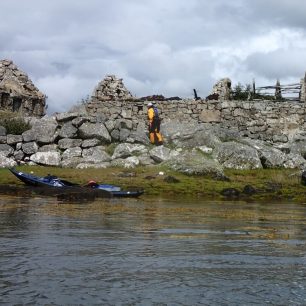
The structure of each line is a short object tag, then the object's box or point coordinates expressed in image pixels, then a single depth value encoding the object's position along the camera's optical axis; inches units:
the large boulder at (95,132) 1210.6
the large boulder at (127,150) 1144.8
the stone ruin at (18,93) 1421.0
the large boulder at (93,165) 1090.5
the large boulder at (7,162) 1116.5
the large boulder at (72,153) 1154.7
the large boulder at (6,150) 1163.9
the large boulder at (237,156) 1141.1
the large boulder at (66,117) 1273.6
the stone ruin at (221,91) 1405.0
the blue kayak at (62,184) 839.1
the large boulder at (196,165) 1053.4
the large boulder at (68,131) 1220.5
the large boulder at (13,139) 1203.9
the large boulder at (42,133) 1203.2
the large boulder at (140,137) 1225.4
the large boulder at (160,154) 1139.9
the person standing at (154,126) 1254.3
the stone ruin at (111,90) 1432.1
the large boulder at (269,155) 1167.0
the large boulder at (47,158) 1130.0
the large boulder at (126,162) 1099.1
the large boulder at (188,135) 1212.4
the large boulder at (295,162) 1167.8
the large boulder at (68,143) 1192.8
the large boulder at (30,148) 1170.0
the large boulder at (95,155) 1125.7
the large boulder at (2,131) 1225.0
